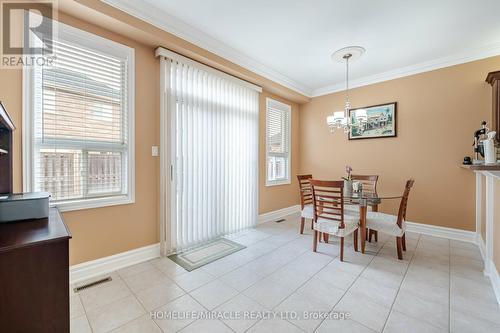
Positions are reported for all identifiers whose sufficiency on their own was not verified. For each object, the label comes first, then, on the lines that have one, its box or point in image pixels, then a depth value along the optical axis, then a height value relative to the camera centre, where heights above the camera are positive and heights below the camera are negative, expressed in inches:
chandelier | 113.5 +64.8
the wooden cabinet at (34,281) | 37.6 -21.4
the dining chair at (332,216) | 98.7 -25.1
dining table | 102.8 -17.5
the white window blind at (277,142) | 171.0 +20.4
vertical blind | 109.3 +7.8
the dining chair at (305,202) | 127.0 -24.0
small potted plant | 116.5 -11.2
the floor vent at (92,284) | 77.5 -44.4
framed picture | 148.4 +31.3
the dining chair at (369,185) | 123.1 -12.8
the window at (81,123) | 76.1 +17.5
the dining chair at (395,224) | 99.7 -28.3
